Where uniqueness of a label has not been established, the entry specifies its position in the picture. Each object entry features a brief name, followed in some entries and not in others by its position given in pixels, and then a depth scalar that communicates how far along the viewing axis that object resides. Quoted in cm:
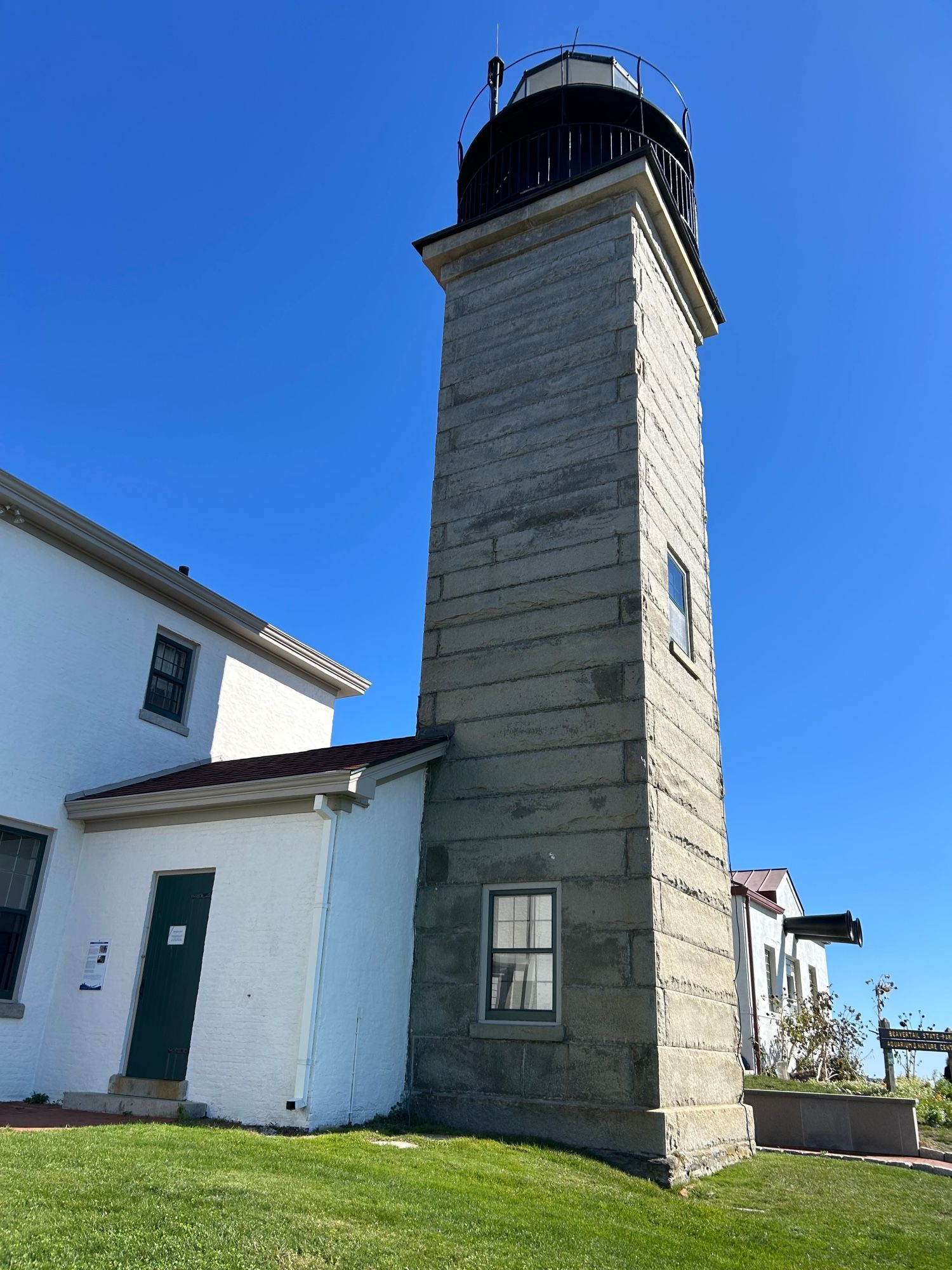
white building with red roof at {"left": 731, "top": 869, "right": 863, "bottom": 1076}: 1823
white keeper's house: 997
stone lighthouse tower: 1011
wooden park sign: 1564
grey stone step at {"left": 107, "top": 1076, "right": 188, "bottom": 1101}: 1025
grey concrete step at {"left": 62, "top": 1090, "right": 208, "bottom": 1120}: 991
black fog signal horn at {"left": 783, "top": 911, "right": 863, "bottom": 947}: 2244
